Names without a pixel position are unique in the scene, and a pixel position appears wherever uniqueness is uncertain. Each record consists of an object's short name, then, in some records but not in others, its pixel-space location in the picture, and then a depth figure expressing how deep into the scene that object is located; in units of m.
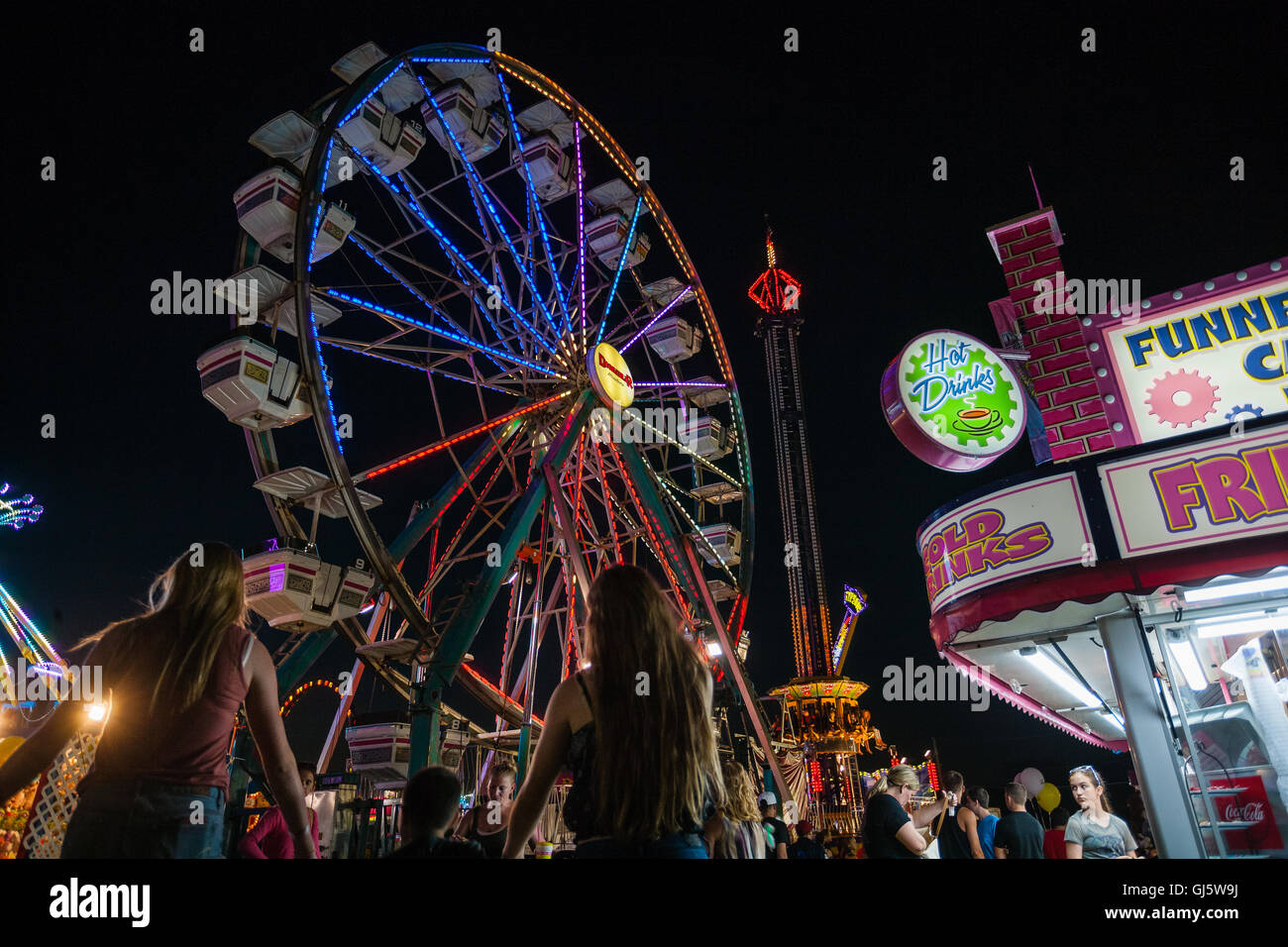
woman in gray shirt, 5.02
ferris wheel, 9.73
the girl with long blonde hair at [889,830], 3.92
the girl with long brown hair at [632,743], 1.92
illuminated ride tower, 46.53
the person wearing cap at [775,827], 6.24
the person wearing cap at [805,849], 6.71
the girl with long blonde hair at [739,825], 2.90
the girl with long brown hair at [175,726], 1.95
